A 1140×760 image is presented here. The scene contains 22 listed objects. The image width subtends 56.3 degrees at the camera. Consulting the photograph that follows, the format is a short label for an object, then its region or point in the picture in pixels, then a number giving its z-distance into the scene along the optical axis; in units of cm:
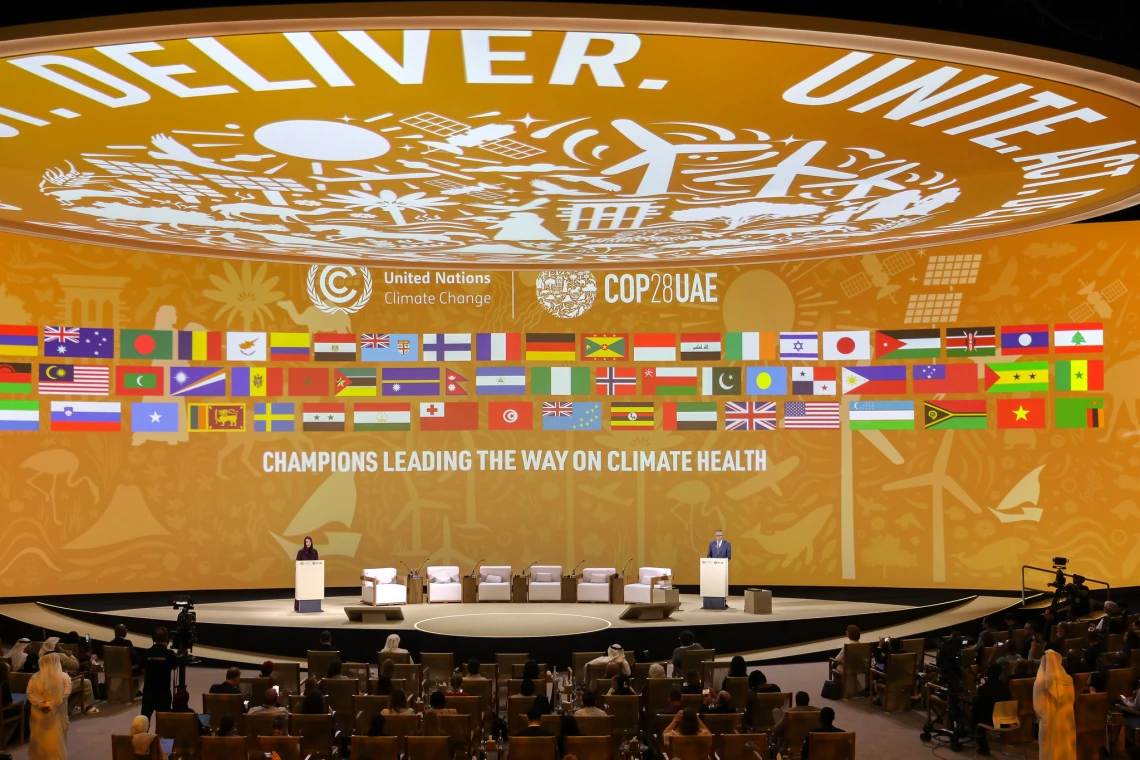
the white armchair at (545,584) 1648
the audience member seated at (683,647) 1127
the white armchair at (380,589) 1573
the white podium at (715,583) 1559
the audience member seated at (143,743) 802
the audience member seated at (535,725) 832
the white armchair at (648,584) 1579
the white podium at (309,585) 1542
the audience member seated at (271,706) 908
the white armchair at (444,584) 1647
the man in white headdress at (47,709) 898
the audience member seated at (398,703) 884
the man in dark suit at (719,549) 1594
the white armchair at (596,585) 1650
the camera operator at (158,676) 1083
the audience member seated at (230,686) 970
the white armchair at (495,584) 1656
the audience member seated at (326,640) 1157
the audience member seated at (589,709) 886
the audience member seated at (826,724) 831
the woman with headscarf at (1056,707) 882
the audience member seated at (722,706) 902
